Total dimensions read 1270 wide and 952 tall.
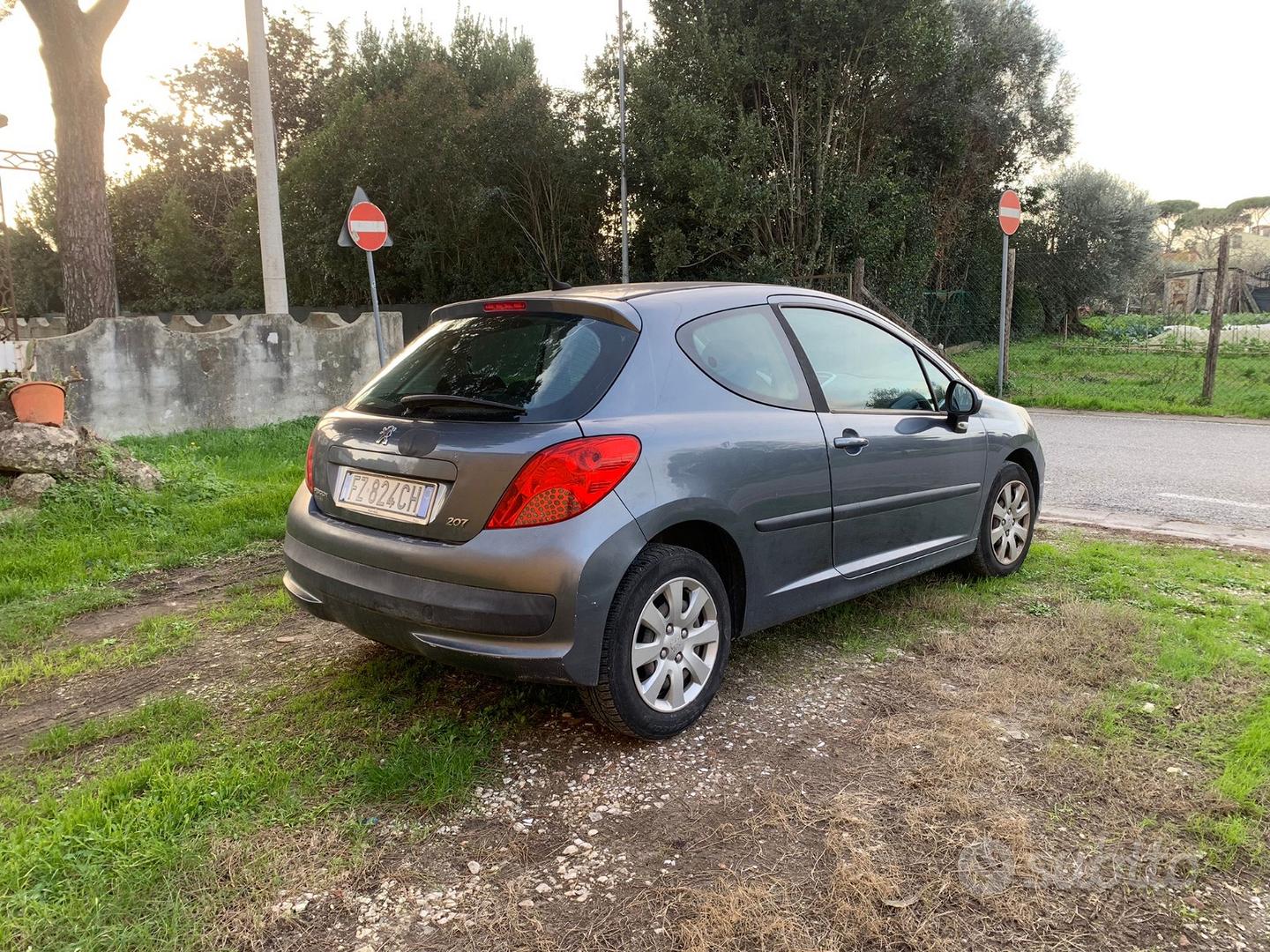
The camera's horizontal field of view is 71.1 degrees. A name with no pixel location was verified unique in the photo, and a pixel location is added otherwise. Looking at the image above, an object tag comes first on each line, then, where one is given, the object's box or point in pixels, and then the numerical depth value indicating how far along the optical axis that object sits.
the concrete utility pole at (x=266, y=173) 12.10
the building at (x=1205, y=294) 25.16
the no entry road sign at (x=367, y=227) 9.77
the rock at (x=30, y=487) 6.33
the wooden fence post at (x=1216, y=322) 11.46
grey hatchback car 2.85
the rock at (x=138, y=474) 6.93
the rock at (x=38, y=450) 6.55
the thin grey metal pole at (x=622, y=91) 16.63
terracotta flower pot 6.72
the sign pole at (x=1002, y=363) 11.96
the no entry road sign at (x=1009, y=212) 12.03
